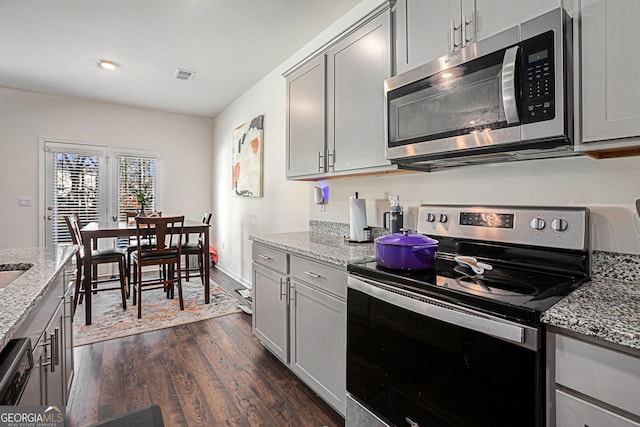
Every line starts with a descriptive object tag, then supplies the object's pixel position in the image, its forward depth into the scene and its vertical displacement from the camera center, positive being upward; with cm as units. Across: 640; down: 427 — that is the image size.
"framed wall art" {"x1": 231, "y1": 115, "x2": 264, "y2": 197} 403 +71
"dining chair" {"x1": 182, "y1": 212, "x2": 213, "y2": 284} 385 -44
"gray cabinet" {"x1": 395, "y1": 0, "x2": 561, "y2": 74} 129 +82
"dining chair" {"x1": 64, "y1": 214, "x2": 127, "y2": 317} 346 -47
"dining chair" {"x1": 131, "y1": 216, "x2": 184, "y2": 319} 324 -38
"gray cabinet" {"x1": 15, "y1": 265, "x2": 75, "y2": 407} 105 -52
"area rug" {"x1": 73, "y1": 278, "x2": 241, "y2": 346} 295 -102
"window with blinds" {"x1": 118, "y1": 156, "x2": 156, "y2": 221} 508 +48
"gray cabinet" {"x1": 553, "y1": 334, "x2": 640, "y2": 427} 79 -44
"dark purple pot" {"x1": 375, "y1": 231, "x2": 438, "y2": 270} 138 -17
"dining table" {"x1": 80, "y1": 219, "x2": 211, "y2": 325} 315 -21
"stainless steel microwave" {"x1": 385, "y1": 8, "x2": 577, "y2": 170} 116 +45
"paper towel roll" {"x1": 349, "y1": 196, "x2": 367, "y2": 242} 218 -5
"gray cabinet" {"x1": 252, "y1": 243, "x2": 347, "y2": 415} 171 -63
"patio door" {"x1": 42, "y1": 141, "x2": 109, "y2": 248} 457 +39
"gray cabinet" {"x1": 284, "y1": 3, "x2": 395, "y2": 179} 191 +73
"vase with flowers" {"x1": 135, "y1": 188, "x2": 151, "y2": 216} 521 +30
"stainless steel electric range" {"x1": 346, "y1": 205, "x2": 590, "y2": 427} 96 -37
